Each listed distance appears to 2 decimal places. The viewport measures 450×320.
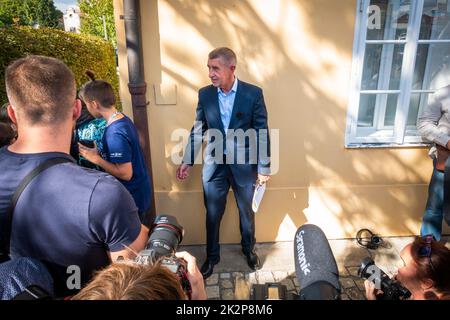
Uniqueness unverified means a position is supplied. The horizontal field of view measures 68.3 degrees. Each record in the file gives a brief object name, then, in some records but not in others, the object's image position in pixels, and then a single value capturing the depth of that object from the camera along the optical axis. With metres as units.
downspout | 2.95
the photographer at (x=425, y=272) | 1.61
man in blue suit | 3.03
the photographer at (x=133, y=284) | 0.81
